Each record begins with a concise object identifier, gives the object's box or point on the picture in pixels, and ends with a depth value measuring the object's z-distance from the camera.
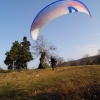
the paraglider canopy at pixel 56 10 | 11.10
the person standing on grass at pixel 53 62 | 20.80
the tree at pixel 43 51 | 29.50
